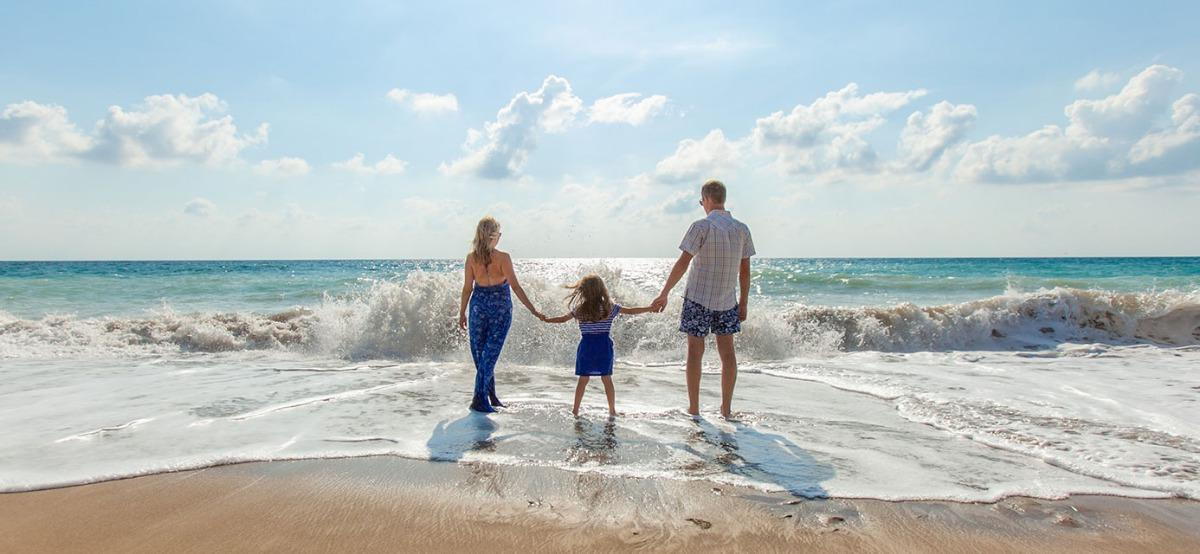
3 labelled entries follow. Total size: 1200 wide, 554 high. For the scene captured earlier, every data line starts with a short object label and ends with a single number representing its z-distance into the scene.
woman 5.91
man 5.40
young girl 5.51
